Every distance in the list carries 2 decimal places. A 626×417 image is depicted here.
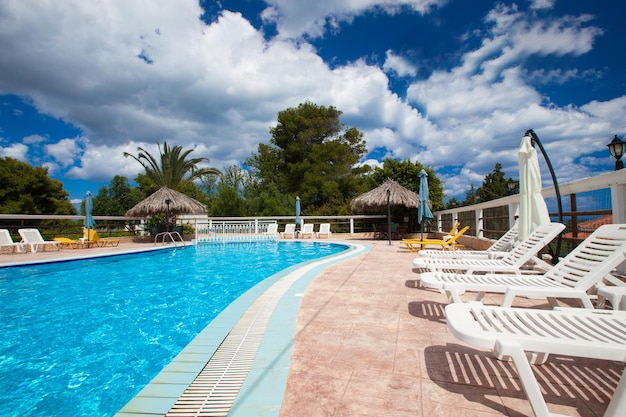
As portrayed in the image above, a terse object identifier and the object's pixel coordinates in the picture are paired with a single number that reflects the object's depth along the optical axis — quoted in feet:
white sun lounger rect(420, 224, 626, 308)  7.86
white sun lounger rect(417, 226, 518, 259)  16.31
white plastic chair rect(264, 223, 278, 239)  48.75
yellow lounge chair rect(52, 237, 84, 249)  38.04
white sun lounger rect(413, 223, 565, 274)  12.19
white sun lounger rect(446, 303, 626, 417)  4.33
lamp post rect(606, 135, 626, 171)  21.53
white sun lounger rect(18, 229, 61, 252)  34.35
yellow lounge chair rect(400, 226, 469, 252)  25.95
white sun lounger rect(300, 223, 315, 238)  51.19
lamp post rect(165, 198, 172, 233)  44.18
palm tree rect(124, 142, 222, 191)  82.28
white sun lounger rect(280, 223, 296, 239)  51.98
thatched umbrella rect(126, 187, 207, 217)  48.14
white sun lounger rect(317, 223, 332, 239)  50.11
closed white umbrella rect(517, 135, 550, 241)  14.67
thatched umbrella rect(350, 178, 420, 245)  44.52
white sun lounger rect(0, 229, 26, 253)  33.42
